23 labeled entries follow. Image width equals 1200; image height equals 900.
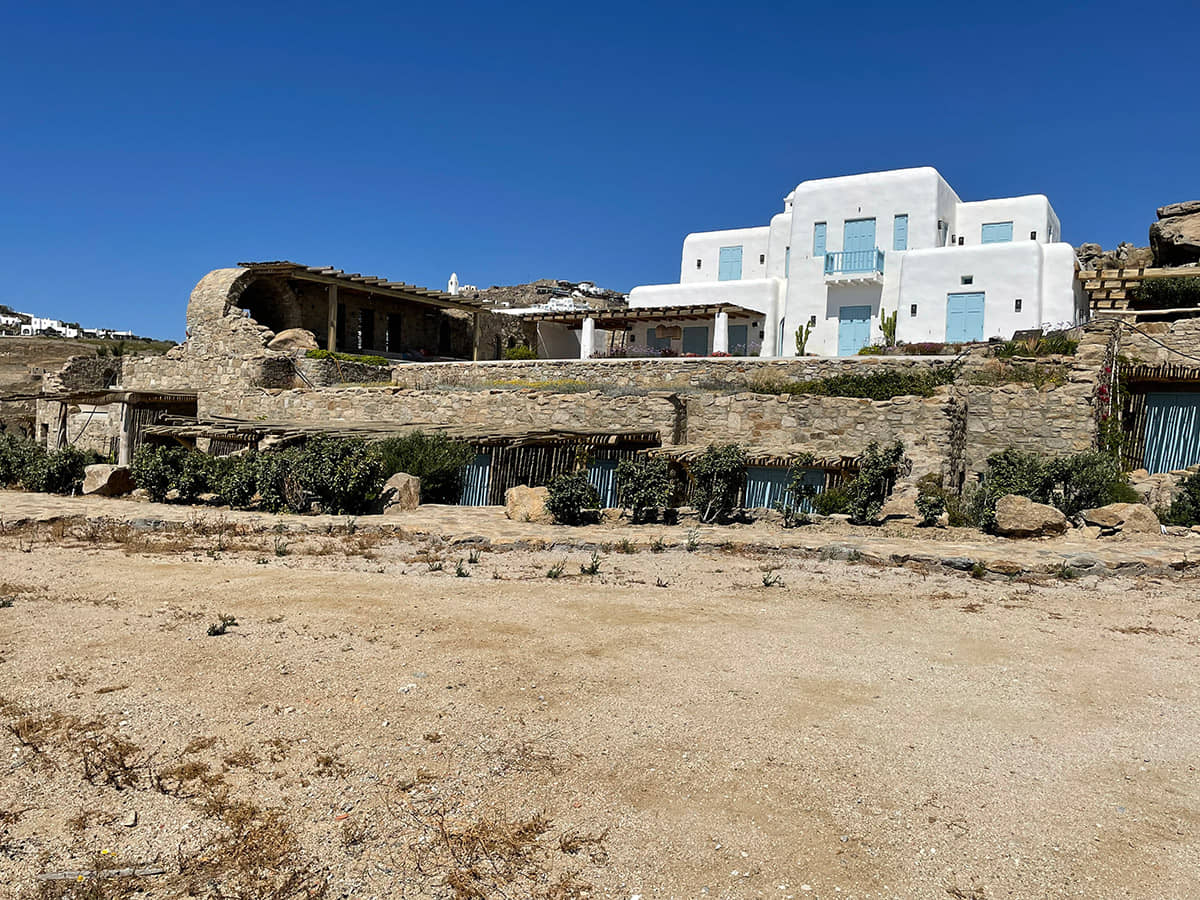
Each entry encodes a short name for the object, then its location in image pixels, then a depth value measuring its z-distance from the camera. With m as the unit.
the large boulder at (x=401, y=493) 15.11
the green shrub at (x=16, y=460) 18.38
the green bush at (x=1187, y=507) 13.12
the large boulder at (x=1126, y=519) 12.06
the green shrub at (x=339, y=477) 14.27
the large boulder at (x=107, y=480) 16.55
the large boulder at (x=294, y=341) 27.53
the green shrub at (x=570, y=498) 13.41
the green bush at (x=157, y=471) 15.88
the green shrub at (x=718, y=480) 13.69
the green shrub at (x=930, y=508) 13.20
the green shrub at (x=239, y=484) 14.95
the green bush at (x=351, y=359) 26.67
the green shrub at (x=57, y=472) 17.06
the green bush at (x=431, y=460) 16.45
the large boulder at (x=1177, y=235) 29.05
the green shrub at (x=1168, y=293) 24.73
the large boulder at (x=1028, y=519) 11.84
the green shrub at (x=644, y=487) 13.62
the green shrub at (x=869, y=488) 13.65
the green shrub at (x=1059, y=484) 13.36
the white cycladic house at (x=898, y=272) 27.22
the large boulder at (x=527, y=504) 13.78
